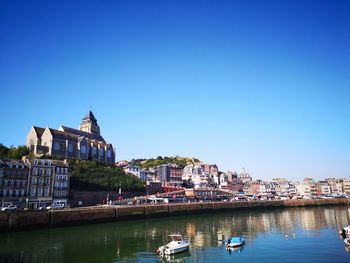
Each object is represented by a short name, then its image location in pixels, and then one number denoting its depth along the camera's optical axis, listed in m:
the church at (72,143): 92.50
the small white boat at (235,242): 36.53
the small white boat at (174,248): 33.13
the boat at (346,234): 38.23
